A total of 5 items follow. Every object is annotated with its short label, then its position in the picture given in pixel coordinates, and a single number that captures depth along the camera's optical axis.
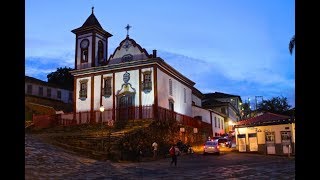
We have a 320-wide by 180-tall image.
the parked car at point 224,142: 32.39
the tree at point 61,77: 52.23
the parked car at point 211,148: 23.97
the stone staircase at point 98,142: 19.93
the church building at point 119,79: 26.96
